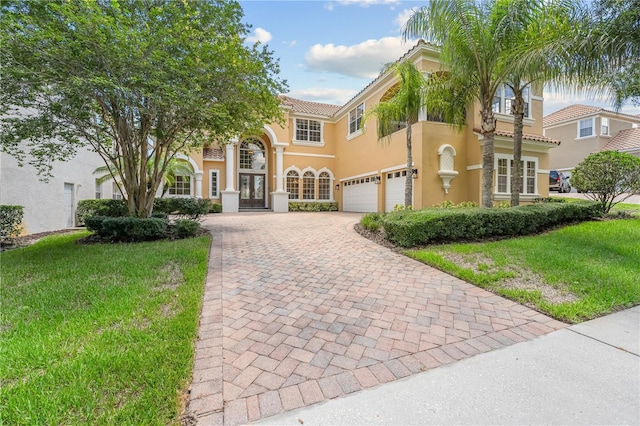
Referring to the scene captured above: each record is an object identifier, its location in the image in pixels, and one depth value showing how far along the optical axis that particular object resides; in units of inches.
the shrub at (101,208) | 404.8
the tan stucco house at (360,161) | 520.7
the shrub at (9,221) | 294.5
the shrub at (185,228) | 335.3
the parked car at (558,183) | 897.5
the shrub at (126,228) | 305.1
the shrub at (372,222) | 358.8
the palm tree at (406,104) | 408.5
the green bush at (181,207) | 450.3
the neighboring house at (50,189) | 330.0
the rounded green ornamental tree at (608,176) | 372.8
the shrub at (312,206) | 819.4
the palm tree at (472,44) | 332.5
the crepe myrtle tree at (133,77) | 212.2
